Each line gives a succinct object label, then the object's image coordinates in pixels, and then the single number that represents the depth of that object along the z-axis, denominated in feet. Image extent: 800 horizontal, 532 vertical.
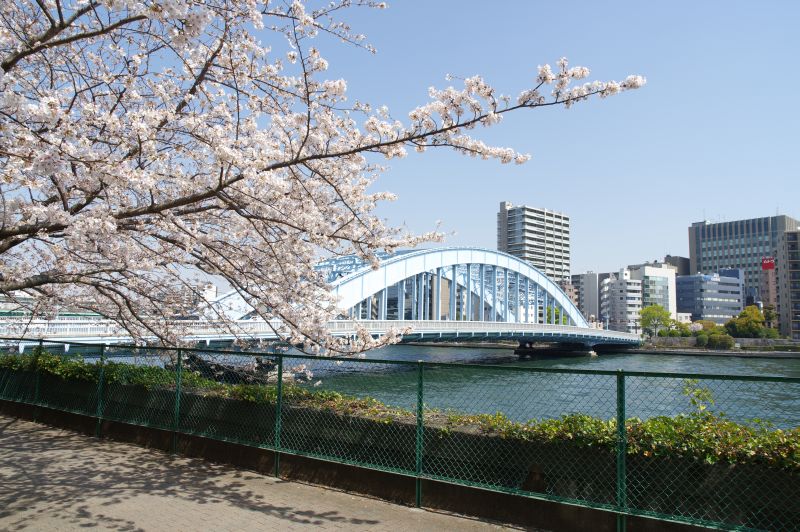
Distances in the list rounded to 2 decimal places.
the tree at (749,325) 295.69
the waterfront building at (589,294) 463.83
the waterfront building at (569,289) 453.17
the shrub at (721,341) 256.21
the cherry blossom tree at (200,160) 15.35
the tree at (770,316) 313.53
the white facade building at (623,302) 417.49
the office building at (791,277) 288.71
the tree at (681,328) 298.56
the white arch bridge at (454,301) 72.90
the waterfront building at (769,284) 353.92
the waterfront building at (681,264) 524.52
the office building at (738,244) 464.24
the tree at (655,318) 326.51
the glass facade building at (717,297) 422.41
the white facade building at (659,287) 414.21
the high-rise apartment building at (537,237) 499.92
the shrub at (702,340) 266.73
